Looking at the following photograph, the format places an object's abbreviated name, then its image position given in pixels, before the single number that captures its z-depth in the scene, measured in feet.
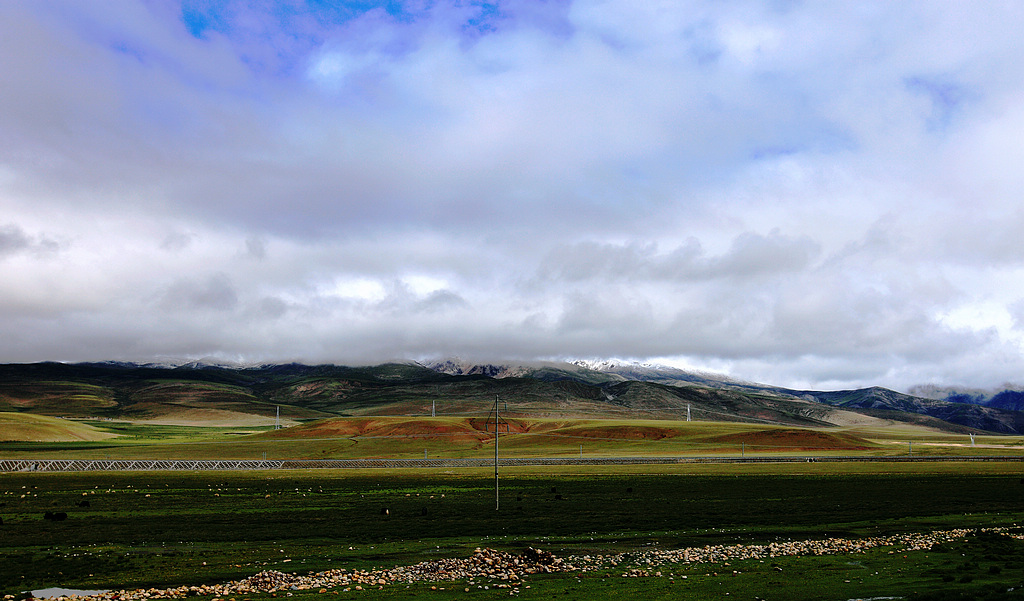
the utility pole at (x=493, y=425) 595.68
